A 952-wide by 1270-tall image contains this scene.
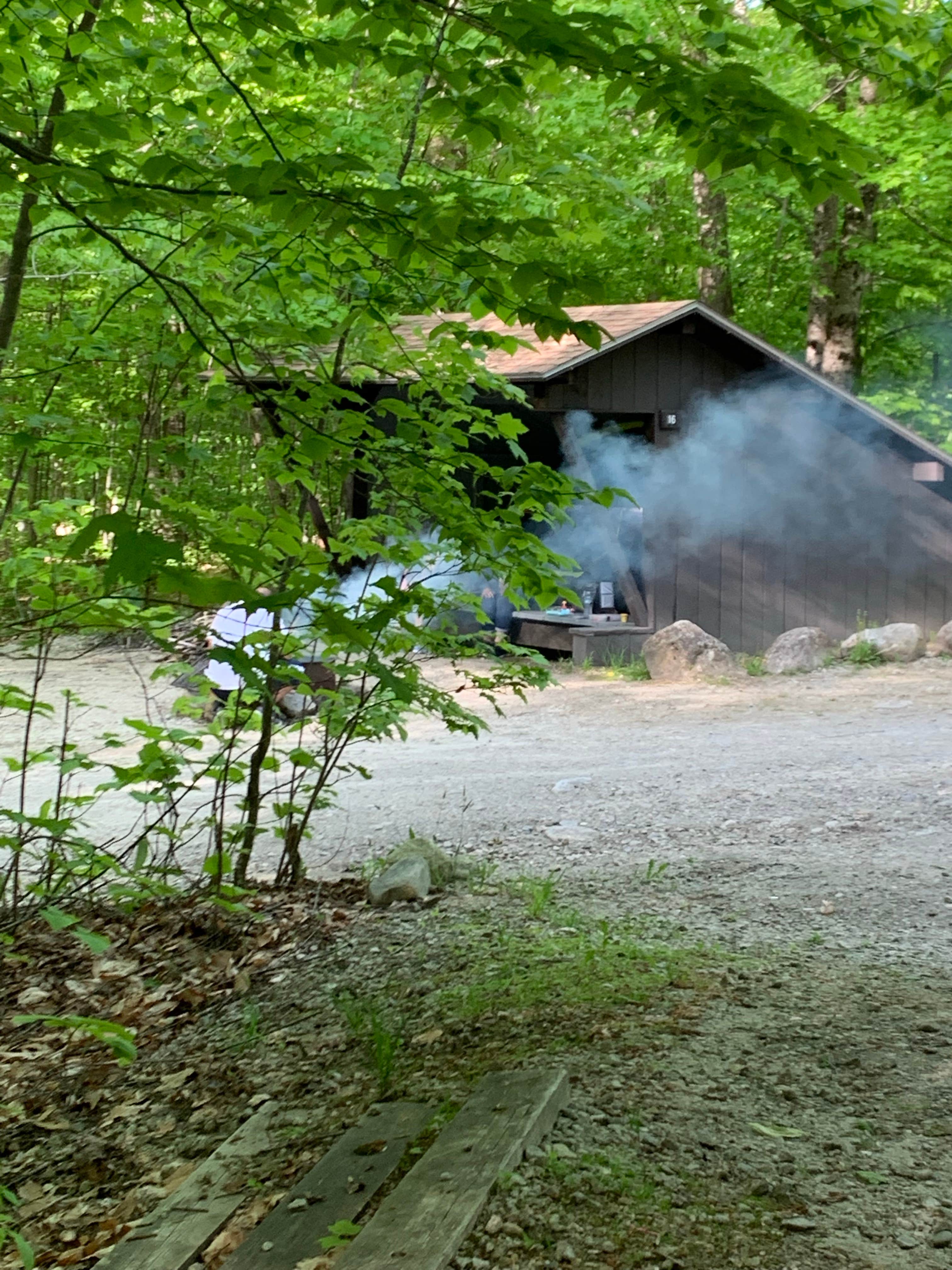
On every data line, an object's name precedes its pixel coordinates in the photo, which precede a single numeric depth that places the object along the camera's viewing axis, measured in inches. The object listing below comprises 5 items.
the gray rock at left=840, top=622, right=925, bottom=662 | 586.9
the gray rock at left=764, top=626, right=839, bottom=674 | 573.3
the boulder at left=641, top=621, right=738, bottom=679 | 558.3
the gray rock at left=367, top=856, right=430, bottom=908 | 225.6
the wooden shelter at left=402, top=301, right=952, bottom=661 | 602.5
